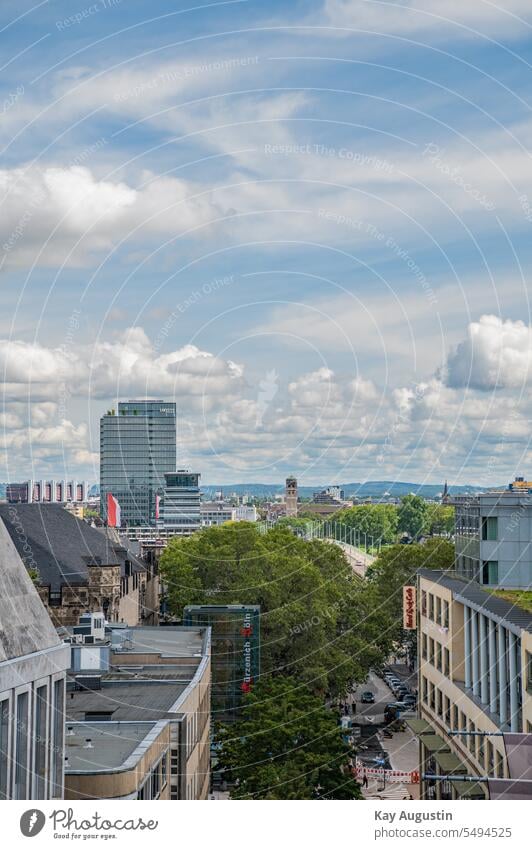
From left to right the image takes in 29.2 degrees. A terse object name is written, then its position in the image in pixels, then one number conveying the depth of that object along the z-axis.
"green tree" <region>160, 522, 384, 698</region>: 72.88
